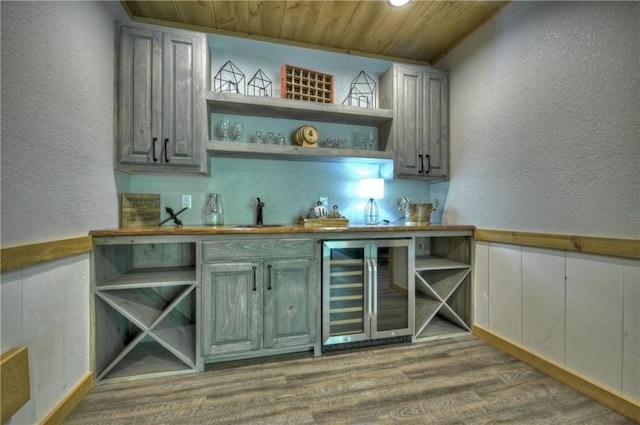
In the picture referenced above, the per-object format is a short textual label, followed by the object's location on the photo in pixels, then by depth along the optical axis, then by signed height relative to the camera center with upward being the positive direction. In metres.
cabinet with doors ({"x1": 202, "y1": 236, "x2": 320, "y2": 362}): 1.79 -0.61
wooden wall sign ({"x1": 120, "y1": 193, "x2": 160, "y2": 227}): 2.07 -0.01
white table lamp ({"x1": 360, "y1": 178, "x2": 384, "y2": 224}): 2.61 +0.14
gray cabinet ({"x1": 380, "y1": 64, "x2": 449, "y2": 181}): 2.50 +0.84
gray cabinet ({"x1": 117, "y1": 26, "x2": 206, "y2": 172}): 1.95 +0.80
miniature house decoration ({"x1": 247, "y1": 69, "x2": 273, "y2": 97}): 2.47 +1.14
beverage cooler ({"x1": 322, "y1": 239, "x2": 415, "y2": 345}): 2.00 -0.63
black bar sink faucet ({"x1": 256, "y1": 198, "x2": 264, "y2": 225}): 2.39 -0.04
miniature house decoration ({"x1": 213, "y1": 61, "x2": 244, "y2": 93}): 2.39 +1.16
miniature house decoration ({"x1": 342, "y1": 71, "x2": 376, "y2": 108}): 2.72 +1.20
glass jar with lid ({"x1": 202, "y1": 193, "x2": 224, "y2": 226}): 2.29 -0.01
